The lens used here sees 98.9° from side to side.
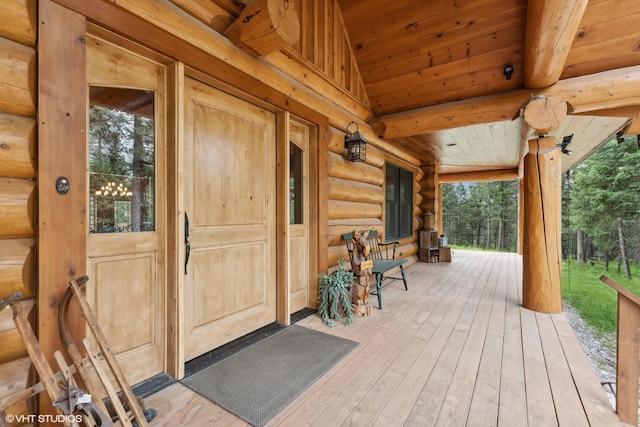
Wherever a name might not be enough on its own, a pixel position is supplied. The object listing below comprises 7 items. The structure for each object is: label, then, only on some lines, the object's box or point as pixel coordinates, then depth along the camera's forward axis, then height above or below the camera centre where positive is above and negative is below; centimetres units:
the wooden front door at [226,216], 216 -4
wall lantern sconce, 371 +90
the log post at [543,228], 326 -20
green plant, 302 -95
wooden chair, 348 -73
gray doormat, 170 -118
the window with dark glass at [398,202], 554 +22
